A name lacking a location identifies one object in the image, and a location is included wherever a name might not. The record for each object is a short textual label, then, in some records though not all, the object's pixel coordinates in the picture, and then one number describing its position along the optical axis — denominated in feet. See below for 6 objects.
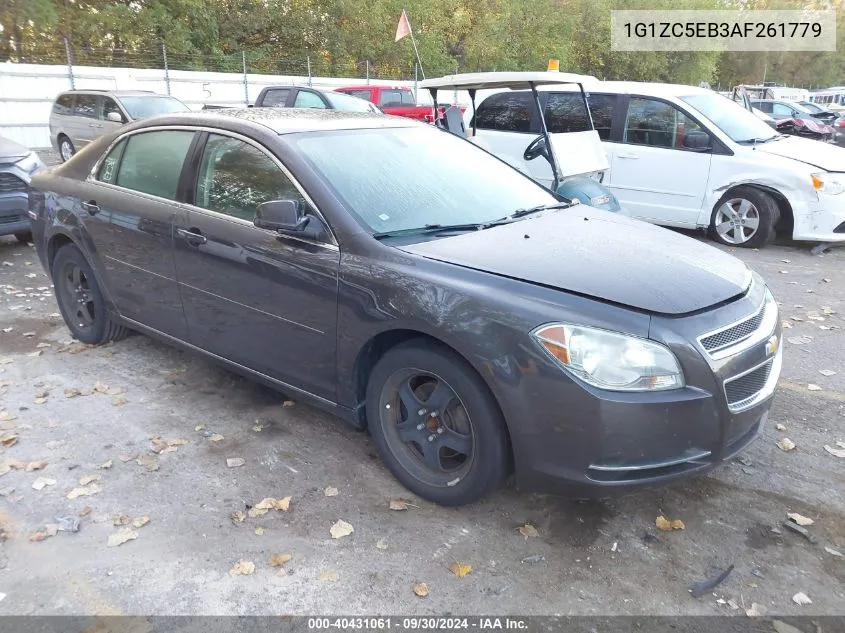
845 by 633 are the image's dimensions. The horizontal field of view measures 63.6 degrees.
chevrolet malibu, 8.57
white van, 25.43
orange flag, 45.87
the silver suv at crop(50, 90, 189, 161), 44.09
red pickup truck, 54.03
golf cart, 23.20
